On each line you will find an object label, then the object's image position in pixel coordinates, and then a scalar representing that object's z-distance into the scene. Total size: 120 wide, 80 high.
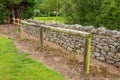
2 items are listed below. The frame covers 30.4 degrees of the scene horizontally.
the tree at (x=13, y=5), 19.39
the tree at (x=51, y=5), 45.38
